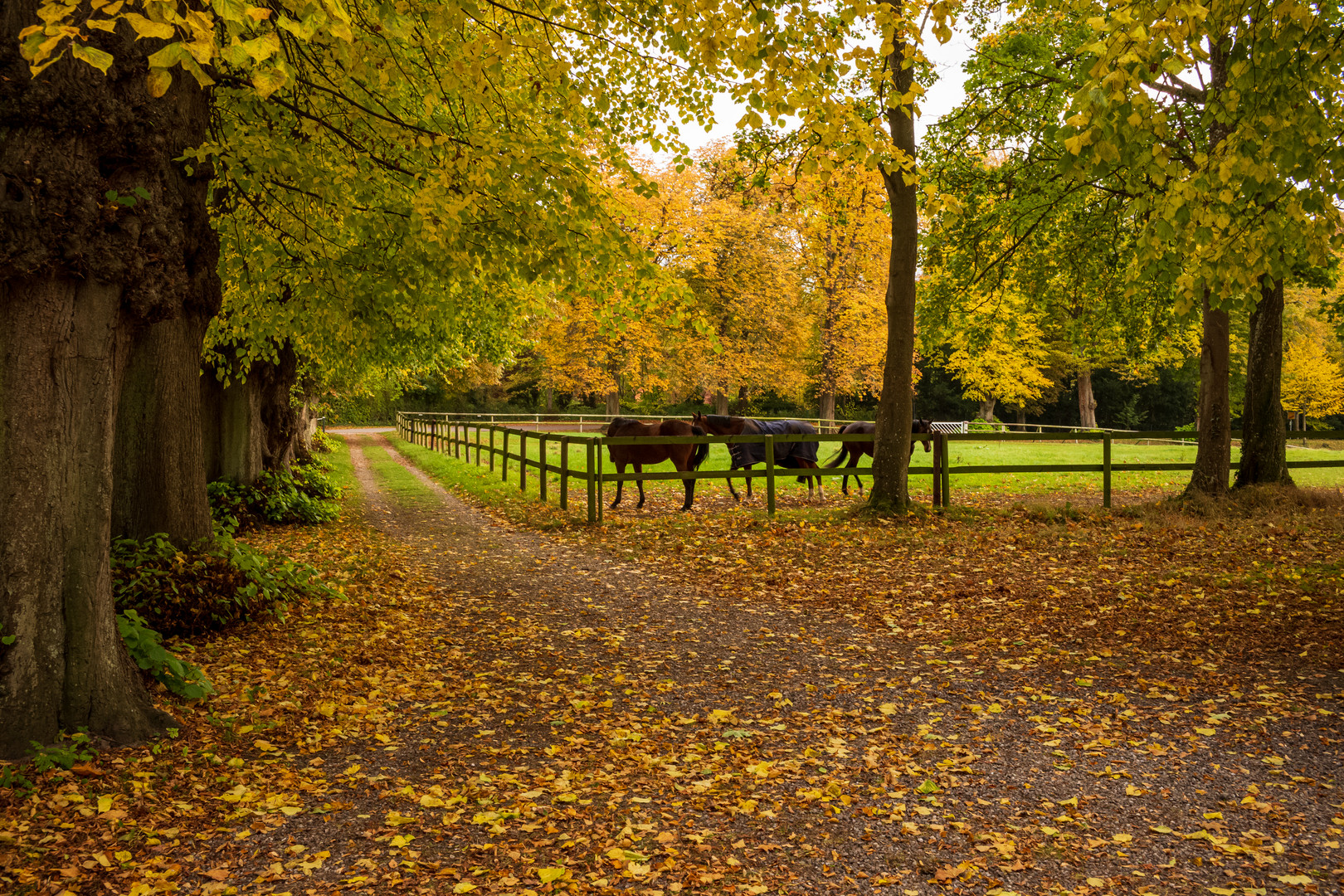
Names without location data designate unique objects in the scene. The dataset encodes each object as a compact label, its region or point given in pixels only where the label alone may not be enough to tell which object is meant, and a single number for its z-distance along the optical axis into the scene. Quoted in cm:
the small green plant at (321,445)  2961
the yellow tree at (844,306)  3228
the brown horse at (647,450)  1340
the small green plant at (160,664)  449
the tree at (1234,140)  417
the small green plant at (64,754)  350
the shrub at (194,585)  560
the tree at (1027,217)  1220
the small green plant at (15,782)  332
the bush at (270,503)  1119
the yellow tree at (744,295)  3212
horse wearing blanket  1365
